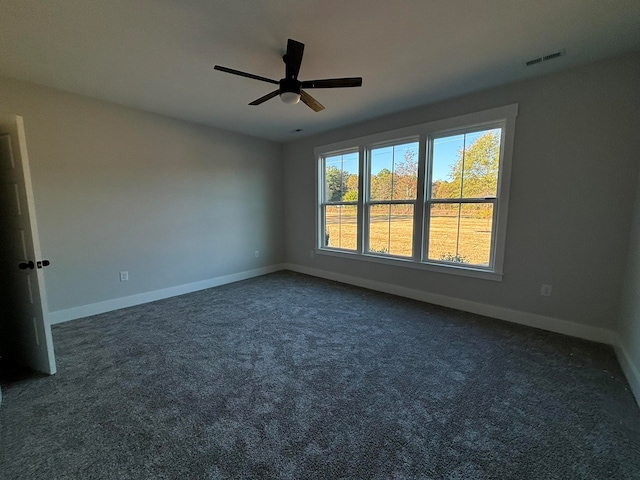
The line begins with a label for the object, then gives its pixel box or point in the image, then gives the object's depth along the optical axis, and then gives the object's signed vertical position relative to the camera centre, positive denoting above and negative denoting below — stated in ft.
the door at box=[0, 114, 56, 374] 6.20 -1.31
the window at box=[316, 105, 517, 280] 9.96 +0.65
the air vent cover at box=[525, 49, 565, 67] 7.39 +4.29
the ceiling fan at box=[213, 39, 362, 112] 6.40 +3.26
